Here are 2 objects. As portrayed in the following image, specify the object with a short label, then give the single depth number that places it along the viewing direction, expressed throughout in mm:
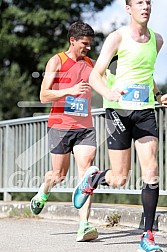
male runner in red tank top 15113
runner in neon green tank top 12541
